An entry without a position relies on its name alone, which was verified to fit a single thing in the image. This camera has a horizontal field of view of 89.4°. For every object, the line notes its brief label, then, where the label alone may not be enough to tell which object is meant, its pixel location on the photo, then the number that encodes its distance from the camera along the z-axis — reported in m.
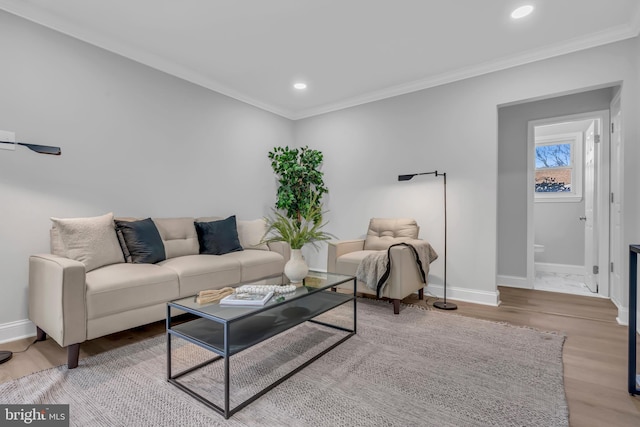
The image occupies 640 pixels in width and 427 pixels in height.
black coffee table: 1.61
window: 5.23
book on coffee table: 1.82
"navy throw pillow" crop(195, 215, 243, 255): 3.37
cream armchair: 3.06
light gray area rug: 1.54
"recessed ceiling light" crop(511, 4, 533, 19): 2.52
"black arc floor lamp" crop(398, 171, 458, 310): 3.32
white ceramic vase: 2.39
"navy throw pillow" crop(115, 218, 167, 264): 2.75
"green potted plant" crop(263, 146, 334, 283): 4.57
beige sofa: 2.01
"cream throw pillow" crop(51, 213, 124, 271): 2.39
